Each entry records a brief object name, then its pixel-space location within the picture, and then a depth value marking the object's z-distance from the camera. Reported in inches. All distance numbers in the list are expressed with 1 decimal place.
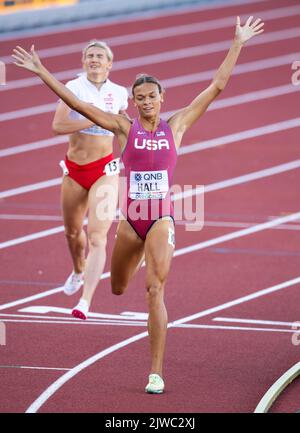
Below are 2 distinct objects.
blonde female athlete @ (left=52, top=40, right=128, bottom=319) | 794.2
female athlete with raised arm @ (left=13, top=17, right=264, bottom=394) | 663.1
